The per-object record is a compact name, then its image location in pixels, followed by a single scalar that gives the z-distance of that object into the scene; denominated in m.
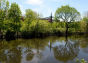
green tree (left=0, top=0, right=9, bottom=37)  18.27
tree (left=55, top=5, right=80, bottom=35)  30.45
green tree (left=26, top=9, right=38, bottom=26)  24.22
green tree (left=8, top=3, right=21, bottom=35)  20.27
